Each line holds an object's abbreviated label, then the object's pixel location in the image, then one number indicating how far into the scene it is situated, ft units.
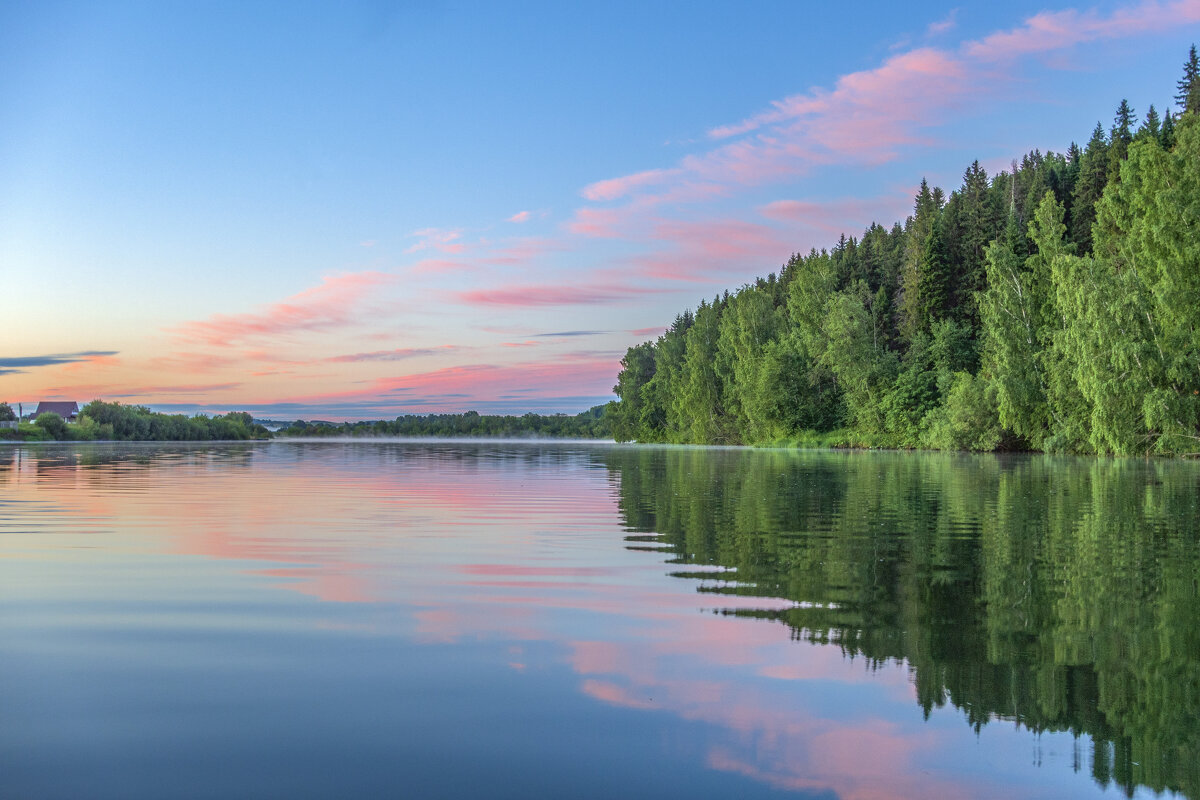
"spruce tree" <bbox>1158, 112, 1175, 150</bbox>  255.21
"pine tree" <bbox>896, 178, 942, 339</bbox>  321.11
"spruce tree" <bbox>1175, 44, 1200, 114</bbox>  308.19
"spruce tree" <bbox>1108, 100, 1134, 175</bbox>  267.39
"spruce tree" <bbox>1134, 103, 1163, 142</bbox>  302.35
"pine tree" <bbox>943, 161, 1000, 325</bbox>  313.32
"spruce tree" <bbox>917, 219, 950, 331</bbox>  310.24
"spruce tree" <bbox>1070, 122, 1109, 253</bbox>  292.61
